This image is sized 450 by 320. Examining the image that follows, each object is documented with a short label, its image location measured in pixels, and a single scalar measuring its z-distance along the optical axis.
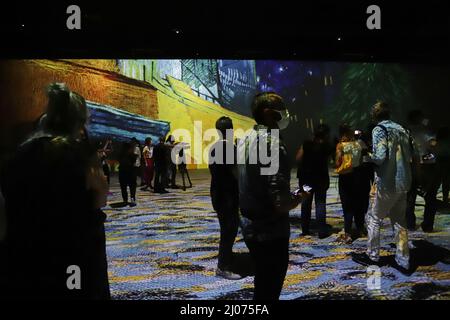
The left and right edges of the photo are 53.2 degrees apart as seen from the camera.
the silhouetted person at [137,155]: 8.89
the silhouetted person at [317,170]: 6.05
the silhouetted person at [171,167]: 9.59
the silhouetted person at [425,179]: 6.26
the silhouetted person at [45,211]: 2.09
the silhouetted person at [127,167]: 8.21
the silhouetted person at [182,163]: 9.69
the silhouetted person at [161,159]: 9.37
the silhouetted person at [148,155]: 9.71
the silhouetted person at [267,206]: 2.58
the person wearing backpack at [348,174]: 5.88
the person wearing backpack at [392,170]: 4.41
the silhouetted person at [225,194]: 4.43
